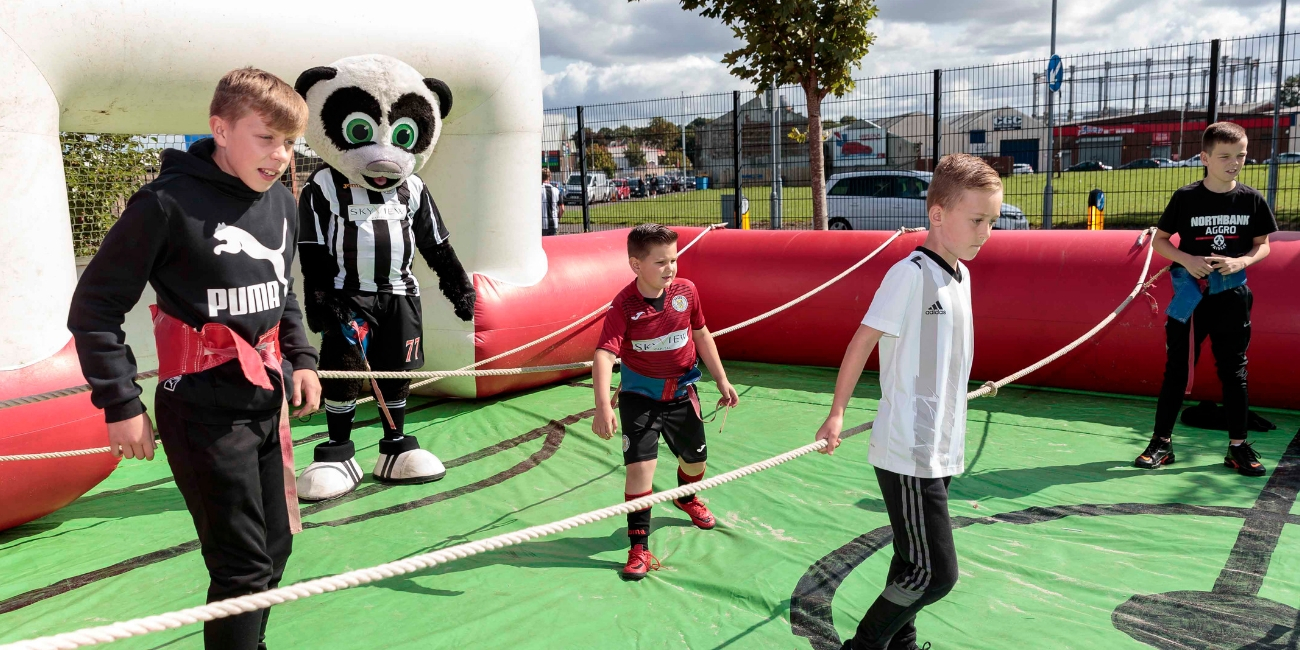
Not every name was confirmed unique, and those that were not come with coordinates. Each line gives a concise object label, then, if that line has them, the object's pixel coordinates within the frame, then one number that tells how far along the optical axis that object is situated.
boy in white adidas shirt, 2.52
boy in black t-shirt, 4.47
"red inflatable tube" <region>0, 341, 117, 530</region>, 3.84
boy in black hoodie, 2.21
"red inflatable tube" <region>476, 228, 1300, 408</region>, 5.55
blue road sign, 10.16
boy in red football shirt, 3.57
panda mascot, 4.46
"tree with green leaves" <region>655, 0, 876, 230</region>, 9.84
